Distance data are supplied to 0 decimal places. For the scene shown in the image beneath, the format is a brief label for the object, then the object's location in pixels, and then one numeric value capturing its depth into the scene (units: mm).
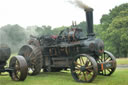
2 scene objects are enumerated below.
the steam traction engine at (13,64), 8984
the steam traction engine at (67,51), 9477
